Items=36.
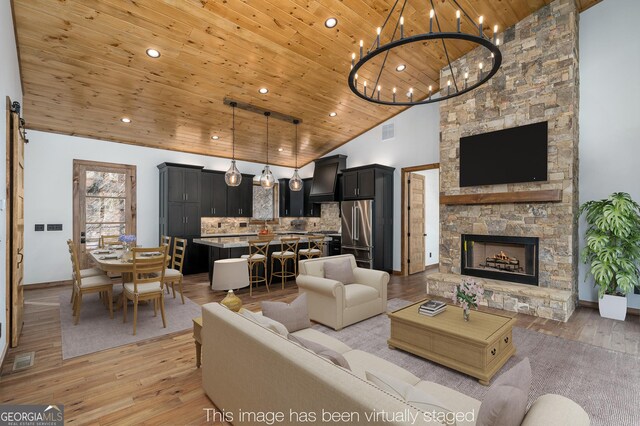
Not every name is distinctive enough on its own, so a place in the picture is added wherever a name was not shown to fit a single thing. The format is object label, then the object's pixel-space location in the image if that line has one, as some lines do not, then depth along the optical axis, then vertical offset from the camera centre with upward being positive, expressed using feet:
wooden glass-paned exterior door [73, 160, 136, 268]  19.52 +0.84
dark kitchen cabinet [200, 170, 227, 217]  24.06 +1.61
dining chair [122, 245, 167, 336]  11.59 -2.95
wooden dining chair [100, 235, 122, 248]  18.47 -1.72
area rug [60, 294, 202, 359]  10.48 -4.60
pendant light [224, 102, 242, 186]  16.80 +2.13
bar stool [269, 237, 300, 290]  18.45 -2.65
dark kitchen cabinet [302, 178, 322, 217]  29.22 +0.84
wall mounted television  14.24 +2.92
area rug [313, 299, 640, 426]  7.20 -4.66
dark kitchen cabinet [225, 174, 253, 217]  25.80 +1.32
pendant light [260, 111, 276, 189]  17.76 +2.08
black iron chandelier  6.89 +7.85
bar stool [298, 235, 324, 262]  19.31 -2.40
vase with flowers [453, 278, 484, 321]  9.07 -2.55
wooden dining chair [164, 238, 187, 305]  14.35 -3.07
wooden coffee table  8.14 -3.77
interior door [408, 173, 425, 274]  22.77 -0.81
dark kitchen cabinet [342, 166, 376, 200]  22.44 +2.36
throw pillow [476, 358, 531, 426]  3.12 -2.07
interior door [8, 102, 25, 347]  9.89 -0.33
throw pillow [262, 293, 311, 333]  7.71 -2.66
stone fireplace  13.57 +1.95
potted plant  12.41 -1.59
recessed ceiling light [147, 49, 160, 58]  12.78 +7.04
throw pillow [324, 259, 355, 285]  13.01 -2.55
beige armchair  11.64 -3.37
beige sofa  3.19 -2.41
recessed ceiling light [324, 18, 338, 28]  12.72 +8.30
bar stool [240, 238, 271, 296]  17.17 -2.57
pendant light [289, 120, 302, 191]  19.12 +1.97
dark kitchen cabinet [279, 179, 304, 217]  29.76 +1.26
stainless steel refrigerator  22.26 -1.34
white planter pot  12.83 -4.17
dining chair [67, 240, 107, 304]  14.11 -2.94
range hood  25.96 +3.16
